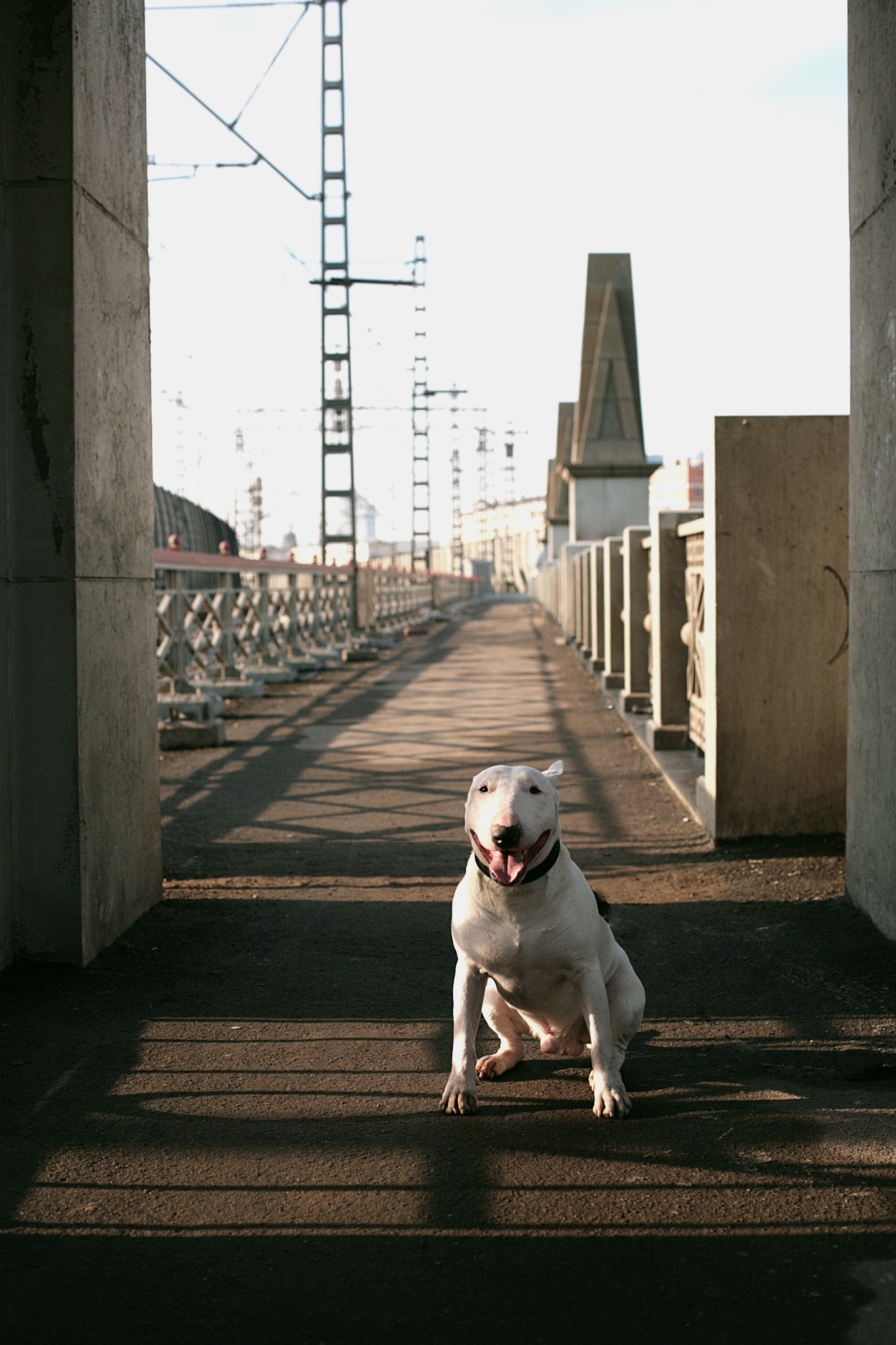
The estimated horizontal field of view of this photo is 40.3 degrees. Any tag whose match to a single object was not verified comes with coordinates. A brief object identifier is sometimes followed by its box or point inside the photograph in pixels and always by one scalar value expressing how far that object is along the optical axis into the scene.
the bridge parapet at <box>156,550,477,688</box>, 12.69
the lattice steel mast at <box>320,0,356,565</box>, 23.95
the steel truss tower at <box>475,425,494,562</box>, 101.81
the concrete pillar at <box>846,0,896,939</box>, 4.74
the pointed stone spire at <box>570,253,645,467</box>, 27.91
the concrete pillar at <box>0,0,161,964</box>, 4.64
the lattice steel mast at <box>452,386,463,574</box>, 92.44
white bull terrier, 3.18
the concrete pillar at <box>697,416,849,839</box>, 6.31
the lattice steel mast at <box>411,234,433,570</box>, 53.31
